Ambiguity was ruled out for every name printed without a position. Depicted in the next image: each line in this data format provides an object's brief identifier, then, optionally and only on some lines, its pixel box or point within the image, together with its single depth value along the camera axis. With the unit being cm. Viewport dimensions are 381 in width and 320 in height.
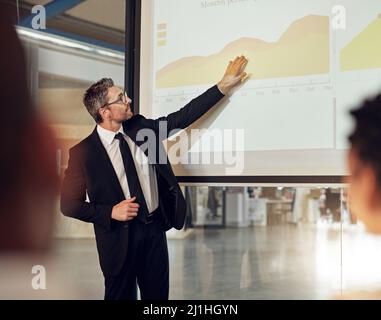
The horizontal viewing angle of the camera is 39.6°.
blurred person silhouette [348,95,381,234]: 120
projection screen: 209
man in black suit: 231
